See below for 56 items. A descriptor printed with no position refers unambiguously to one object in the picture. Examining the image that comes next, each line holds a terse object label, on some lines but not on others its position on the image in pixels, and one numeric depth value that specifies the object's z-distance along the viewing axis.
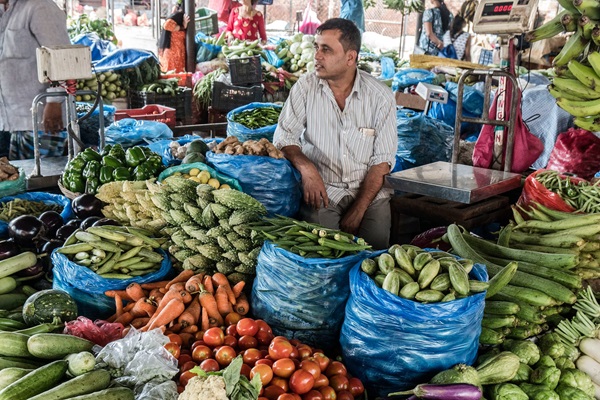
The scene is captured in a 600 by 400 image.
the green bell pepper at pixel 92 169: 3.82
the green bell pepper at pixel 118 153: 4.00
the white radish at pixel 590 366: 2.59
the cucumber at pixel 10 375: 1.97
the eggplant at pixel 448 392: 1.97
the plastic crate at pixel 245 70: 7.53
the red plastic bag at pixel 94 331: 2.33
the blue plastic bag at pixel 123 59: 8.13
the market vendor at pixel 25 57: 4.85
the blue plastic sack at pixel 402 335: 2.05
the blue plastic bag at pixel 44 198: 3.93
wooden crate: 3.68
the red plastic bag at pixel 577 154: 4.13
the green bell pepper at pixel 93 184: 3.79
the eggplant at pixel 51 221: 3.43
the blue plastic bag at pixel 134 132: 5.19
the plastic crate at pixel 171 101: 7.96
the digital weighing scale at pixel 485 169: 3.52
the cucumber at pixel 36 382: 1.88
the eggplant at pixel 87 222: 3.30
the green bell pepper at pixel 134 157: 3.89
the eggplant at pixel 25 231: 3.22
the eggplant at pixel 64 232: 3.34
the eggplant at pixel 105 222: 3.25
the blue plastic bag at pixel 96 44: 8.88
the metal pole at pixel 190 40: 9.70
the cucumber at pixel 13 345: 2.14
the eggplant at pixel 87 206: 3.51
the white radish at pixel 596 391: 2.56
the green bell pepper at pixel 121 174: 3.79
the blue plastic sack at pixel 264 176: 3.56
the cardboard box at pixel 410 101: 6.96
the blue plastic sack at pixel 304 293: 2.37
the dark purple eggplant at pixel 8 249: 3.13
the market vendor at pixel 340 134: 3.72
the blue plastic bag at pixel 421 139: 5.76
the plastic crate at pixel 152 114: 6.33
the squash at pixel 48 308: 2.47
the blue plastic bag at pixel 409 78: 7.44
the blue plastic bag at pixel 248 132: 4.80
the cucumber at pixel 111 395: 1.87
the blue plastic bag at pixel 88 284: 2.74
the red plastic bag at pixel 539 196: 3.34
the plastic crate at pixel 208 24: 11.25
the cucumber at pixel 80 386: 1.88
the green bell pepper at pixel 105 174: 3.80
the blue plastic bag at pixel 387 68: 9.61
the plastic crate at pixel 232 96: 7.15
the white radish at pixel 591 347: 2.64
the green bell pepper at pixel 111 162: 3.89
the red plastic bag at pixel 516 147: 4.21
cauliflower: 1.74
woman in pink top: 10.73
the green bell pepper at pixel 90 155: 3.96
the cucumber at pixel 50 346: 2.12
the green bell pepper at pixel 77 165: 3.95
